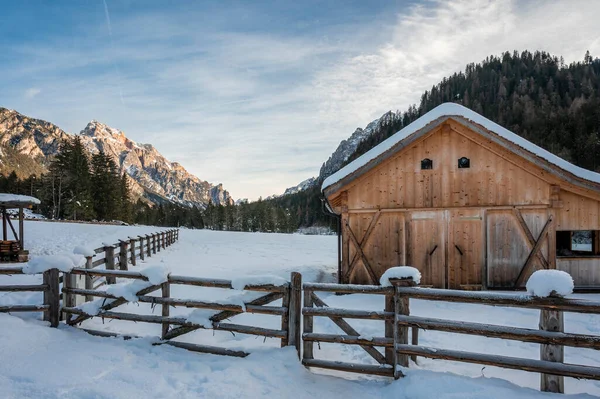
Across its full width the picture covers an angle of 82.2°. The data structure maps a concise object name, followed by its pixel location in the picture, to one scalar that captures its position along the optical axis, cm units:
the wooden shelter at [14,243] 1623
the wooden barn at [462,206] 1091
